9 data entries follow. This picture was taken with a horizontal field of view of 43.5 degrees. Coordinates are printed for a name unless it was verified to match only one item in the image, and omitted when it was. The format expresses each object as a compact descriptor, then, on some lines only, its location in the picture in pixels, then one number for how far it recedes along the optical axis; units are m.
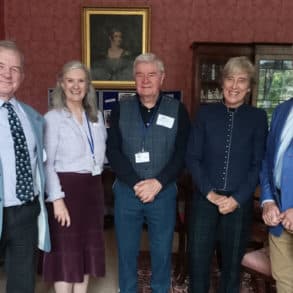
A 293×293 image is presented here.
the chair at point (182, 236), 2.63
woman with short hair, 1.92
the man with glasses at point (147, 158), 2.02
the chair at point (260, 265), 2.05
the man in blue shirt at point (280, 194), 1.66
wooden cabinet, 4.28
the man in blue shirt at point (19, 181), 1.54
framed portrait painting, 4.49
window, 4.29
